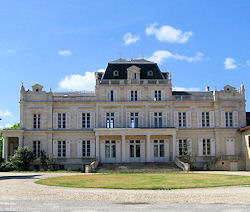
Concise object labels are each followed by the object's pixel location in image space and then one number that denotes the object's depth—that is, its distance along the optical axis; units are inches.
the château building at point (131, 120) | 1769.2
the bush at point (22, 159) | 1633.9
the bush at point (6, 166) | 1615.4
